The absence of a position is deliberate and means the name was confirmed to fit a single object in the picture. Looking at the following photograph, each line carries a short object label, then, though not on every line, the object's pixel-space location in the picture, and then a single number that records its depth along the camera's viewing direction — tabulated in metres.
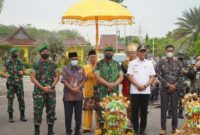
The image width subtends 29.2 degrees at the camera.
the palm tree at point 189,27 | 42.34
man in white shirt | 8.01
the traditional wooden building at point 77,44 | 58.81
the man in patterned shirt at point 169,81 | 8.23
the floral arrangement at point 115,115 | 6.38
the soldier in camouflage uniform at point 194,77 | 8.29
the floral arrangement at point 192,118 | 5.68
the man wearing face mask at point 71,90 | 7.98
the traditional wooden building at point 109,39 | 70.29
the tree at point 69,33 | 76.56
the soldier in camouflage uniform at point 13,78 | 9.79
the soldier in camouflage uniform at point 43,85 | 7.93
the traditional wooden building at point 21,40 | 58.12
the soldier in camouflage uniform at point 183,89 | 10.31
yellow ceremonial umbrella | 8.48
